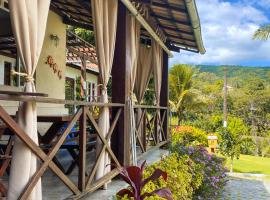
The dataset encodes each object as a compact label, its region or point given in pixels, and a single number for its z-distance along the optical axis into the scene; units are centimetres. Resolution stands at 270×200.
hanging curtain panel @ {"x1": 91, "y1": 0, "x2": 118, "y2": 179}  280
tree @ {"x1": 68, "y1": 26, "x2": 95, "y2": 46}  1082
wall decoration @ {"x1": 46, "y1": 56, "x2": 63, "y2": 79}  575
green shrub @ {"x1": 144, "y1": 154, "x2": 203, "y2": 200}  307
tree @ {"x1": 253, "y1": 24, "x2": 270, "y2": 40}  1310
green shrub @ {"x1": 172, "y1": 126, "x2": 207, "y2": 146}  990
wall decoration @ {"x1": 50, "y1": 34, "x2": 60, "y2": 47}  578
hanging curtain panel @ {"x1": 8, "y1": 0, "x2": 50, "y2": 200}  175
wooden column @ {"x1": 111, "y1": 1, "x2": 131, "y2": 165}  328
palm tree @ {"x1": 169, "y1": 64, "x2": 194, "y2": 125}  1555
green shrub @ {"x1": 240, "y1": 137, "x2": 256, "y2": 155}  858
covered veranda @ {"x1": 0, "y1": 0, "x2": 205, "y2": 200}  178
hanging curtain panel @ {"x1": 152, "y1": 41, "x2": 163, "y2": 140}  518
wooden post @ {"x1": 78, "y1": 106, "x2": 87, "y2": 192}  241
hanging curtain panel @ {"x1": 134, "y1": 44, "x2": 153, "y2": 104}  521
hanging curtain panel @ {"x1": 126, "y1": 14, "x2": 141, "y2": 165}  339
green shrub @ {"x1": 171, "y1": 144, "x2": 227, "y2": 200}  473
